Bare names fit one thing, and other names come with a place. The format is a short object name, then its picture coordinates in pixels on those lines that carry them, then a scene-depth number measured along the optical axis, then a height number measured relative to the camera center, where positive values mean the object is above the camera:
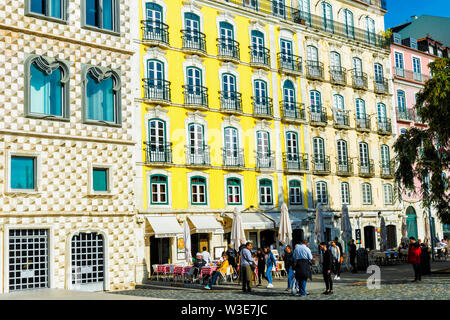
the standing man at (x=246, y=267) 20.11 -0.72
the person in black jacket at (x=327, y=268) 18.43 -0.80
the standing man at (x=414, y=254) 21.27 -0.54
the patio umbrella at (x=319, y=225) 29.66 +0.83
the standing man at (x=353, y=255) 27.55 -0.65
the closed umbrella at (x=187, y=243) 26.11 +0.20
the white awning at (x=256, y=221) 31.20 +1.22
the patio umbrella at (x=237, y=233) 25.52 +0.53
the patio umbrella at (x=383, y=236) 34.72 +0.20
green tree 24.47 +4.22
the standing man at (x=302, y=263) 17.98 -0.58
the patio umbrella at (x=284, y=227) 26.88 +0.73
